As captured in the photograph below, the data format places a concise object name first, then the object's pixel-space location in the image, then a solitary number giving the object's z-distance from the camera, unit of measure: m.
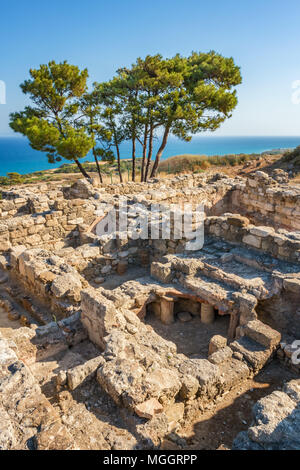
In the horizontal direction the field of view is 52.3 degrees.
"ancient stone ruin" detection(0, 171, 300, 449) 3.52
